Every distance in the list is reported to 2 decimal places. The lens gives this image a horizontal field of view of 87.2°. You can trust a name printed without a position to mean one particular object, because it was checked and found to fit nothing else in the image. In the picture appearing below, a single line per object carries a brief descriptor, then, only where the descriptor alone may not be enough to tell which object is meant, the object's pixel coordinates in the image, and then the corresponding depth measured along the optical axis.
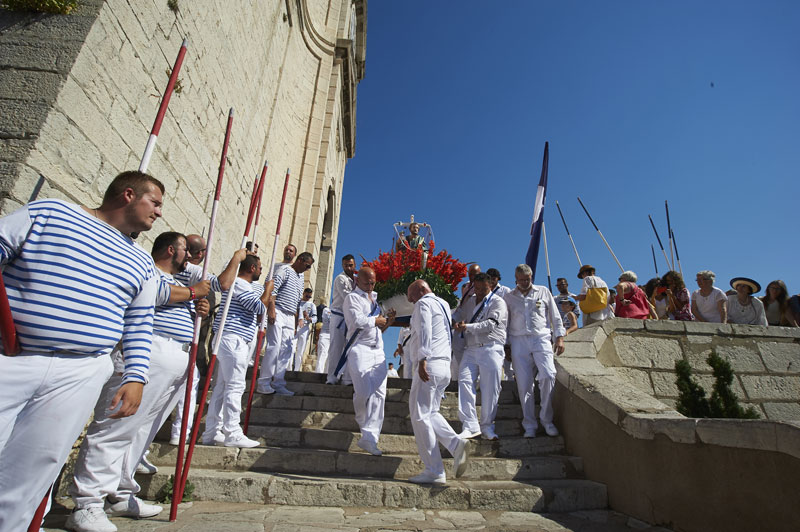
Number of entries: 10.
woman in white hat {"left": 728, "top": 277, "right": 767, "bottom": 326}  6.93
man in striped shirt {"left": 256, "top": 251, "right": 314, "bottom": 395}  5.51
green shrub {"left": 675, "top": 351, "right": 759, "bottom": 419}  4.96
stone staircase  3.35
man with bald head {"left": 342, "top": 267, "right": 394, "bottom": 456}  4.13
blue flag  8.62
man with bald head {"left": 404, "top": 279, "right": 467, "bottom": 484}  3.65
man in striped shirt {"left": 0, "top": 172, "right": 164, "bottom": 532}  1.60
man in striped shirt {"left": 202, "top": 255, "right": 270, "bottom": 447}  3.99
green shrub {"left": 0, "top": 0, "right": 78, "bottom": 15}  3.19
